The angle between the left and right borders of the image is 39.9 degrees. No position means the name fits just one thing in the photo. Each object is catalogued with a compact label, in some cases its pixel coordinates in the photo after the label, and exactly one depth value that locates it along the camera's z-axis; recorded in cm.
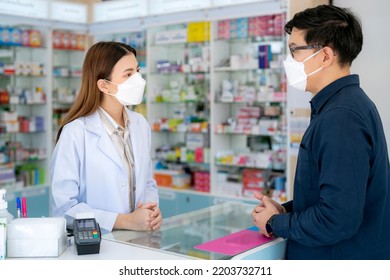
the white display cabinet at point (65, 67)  777
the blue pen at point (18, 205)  219
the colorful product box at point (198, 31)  662
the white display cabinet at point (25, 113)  720
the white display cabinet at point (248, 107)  625
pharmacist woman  263
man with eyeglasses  192
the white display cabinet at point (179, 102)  681
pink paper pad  219
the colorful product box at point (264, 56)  623
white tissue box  196
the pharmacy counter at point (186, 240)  207
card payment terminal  201
